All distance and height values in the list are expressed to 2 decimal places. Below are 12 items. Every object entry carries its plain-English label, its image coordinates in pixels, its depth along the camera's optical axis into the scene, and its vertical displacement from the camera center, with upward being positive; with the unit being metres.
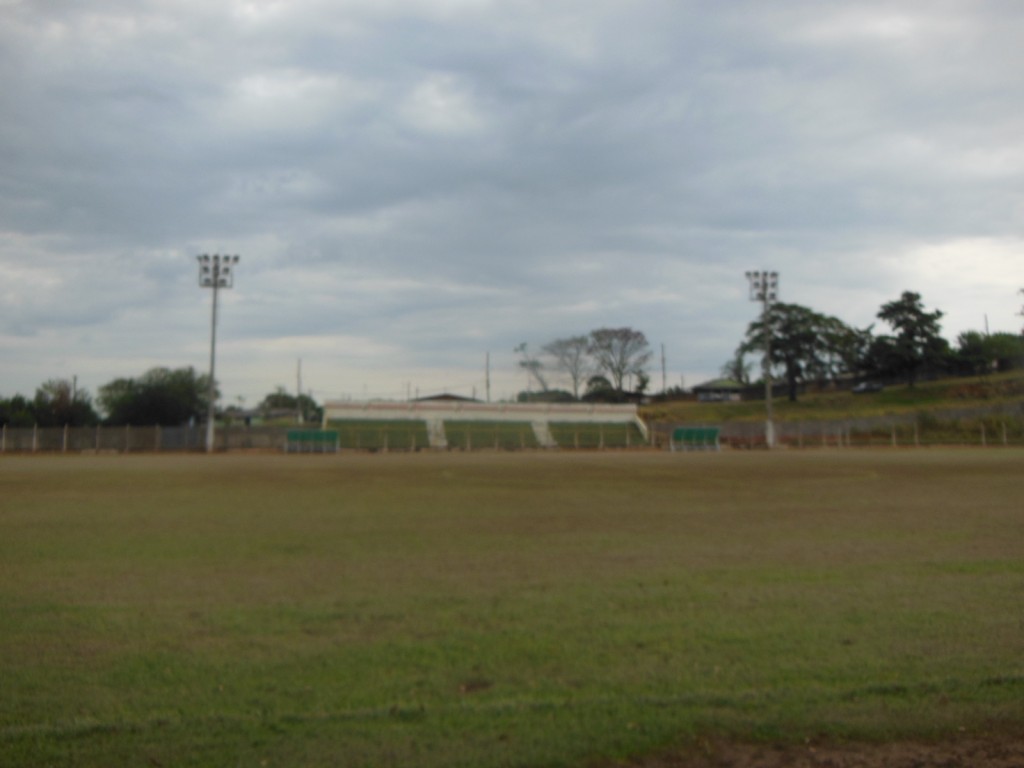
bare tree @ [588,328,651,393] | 99.44 +10.86
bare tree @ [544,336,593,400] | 100.38 +10.57
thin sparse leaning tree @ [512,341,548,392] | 103.50 +9.23
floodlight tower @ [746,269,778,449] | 59.88 +10.87
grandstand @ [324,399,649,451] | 62.19 +1.70
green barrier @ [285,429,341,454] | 52.88 +0.28
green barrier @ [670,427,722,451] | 55.25 +0.19
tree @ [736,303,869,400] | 87.00 +10.07
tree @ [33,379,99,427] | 59.28 +3.12
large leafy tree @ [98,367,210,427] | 68.12 +4.06
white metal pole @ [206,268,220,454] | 50.50 +3.45
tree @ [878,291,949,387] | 79.44 +9.54
